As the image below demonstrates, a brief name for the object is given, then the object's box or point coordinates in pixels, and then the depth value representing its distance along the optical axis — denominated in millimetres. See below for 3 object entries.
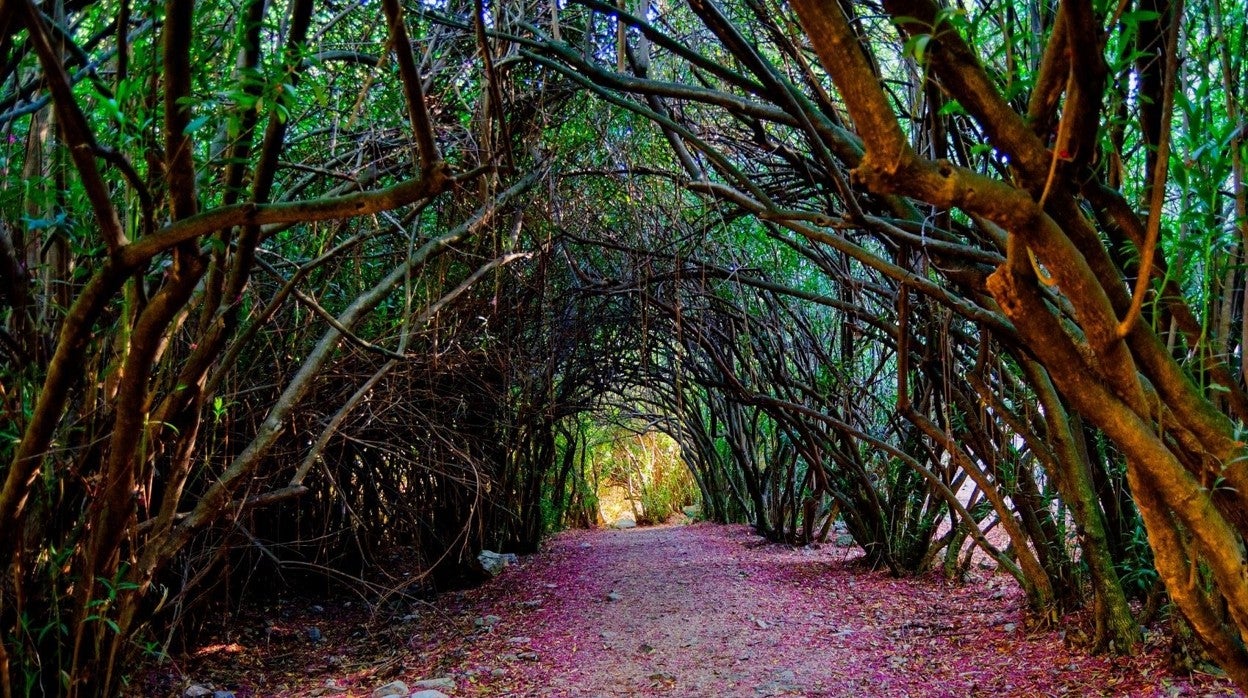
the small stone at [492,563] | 6814
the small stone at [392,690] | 3477
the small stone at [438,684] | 3621
